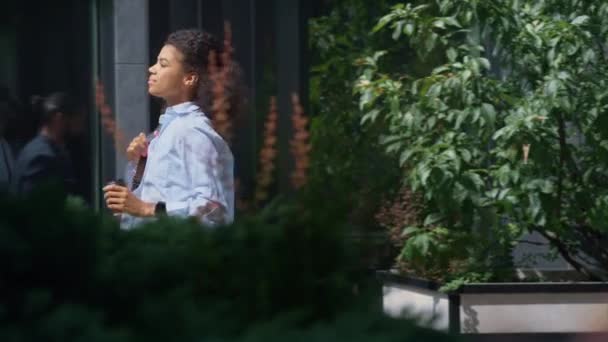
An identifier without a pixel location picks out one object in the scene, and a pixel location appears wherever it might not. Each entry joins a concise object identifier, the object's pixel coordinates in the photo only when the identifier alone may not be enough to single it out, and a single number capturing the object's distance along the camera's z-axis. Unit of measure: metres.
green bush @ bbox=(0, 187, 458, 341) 4.52
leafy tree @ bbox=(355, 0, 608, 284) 15.30
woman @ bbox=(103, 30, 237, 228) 9.71
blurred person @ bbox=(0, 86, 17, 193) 15.04
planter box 15.92
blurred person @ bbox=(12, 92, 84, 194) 15.17
